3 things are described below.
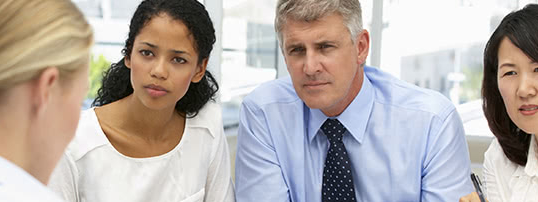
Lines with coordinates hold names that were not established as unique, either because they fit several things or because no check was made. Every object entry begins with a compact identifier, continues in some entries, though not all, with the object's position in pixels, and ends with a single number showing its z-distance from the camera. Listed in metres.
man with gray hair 1.83
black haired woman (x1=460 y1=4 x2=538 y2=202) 1.76
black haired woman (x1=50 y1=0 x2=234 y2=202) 1.71
